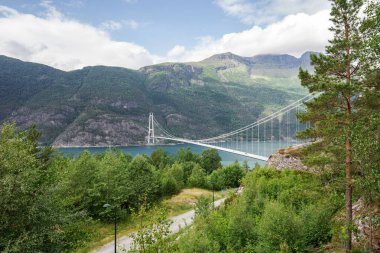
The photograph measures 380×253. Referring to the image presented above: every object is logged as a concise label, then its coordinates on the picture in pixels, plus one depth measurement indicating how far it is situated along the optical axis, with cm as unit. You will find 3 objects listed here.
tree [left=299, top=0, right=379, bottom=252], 1395
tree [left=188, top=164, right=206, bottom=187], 6366
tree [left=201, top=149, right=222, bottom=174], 8475
